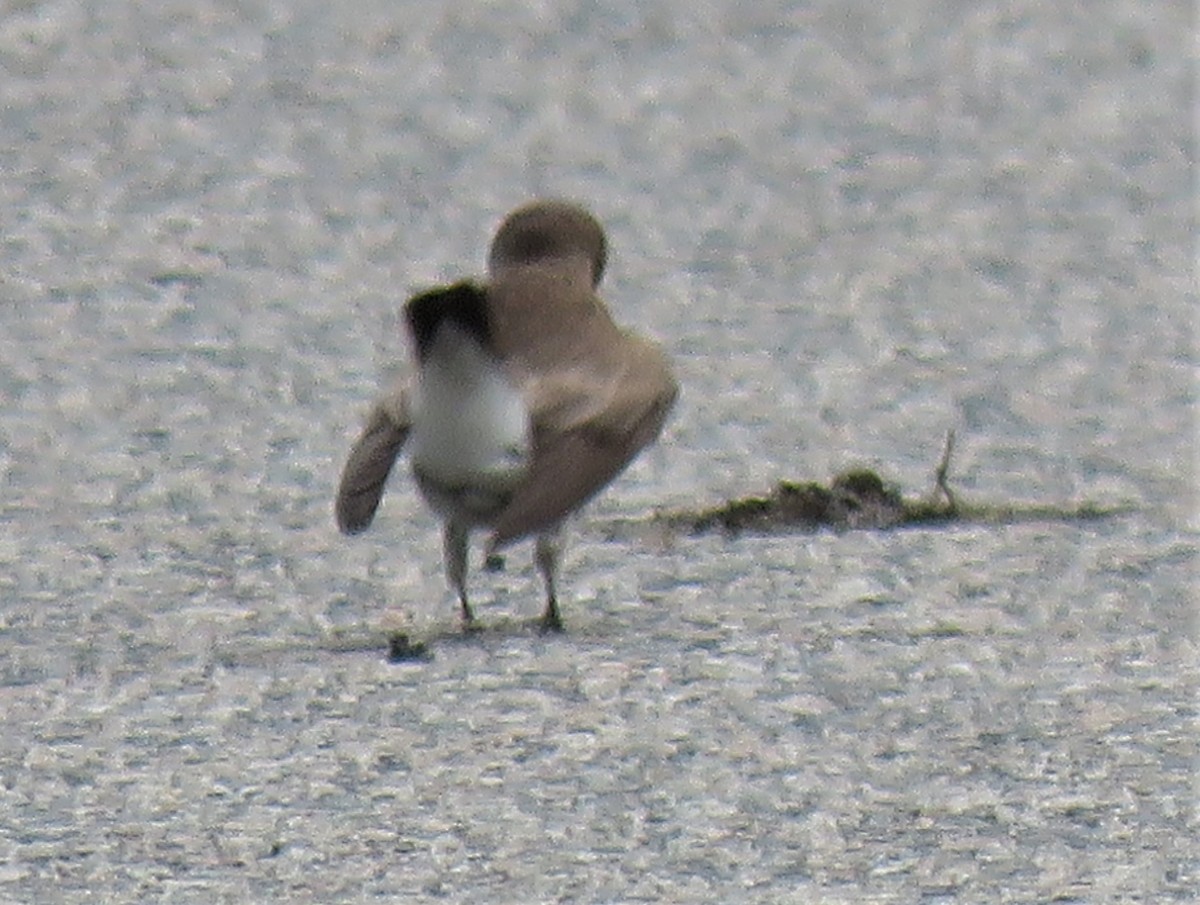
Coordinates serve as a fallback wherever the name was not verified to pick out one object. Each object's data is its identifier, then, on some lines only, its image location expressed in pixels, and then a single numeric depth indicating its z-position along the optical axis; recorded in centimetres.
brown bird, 1159
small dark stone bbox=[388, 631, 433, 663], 1174
